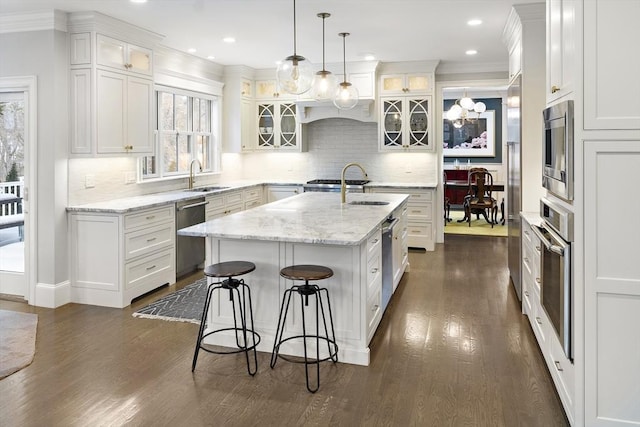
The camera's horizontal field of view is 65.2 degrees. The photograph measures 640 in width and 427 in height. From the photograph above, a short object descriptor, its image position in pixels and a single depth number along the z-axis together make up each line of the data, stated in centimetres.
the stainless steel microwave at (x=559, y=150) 232
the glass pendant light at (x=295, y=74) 352
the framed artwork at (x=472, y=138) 1119
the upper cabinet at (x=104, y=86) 447
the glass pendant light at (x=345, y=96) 493
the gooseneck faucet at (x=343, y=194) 489
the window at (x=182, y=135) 599
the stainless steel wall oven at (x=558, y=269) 237
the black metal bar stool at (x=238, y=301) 308
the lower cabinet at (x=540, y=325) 251
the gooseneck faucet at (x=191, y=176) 637
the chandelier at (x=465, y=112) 921
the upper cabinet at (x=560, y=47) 241
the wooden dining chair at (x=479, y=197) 891
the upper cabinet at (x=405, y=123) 712
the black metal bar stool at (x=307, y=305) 296
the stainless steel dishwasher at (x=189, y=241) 534
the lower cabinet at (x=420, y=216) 704
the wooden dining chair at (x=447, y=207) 988
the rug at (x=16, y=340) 321
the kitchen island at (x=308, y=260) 319
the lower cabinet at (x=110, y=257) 446
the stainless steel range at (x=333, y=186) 714
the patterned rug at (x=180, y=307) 416
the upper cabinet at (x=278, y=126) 768
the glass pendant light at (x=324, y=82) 449
